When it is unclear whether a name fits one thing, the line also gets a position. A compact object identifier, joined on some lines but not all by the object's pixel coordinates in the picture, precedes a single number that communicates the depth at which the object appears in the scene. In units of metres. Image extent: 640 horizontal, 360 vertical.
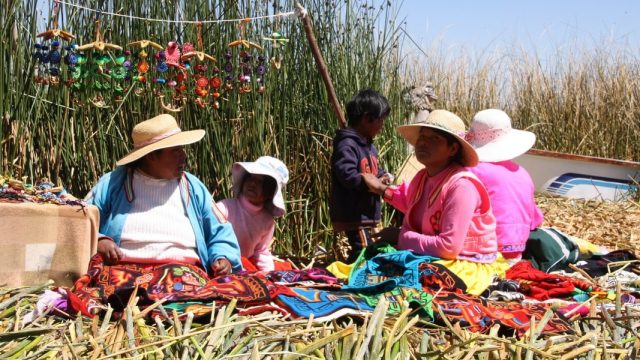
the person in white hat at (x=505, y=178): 4.26
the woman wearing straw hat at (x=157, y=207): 3.47
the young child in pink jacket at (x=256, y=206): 4.12
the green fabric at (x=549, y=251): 4.47
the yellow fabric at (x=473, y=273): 3.66
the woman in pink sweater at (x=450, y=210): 3.70
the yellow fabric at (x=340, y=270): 3.91
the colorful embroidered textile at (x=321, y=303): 2.93
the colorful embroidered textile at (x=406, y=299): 3.04
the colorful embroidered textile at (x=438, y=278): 3.54
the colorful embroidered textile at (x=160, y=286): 2.93
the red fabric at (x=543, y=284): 3.72
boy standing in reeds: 4.48
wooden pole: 4.73
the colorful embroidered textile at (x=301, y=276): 3.64
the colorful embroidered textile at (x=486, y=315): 3.06
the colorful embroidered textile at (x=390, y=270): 3.50
